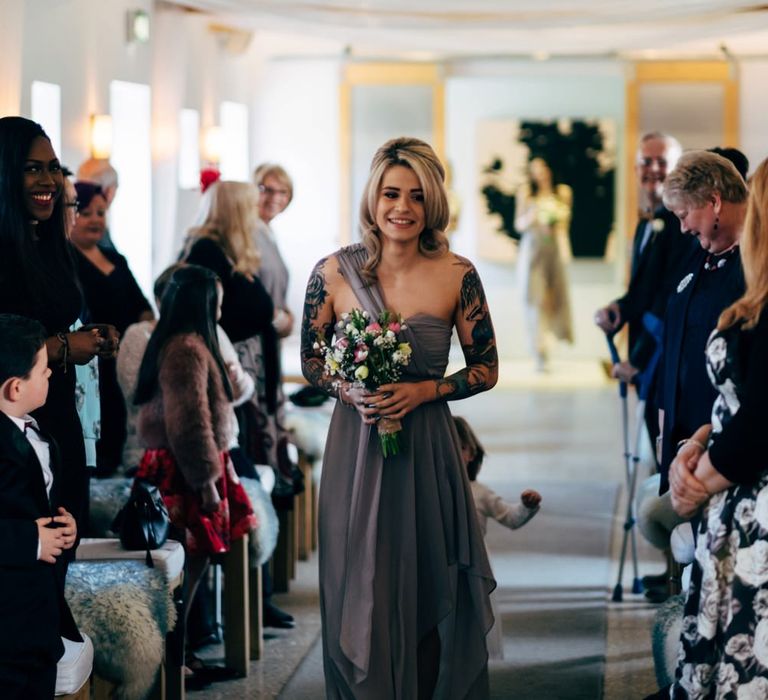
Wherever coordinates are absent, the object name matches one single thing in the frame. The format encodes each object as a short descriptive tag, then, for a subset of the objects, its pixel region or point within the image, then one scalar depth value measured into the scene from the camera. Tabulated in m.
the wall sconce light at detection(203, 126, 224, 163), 14.32
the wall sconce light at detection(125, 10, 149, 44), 11.45
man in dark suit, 6.93
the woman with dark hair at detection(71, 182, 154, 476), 6.31
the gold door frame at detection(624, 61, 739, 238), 17.94
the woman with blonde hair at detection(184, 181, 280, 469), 6.80
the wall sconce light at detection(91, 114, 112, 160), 10.37
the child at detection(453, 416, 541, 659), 5.14
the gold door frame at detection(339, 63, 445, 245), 18.31
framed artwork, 18.20
